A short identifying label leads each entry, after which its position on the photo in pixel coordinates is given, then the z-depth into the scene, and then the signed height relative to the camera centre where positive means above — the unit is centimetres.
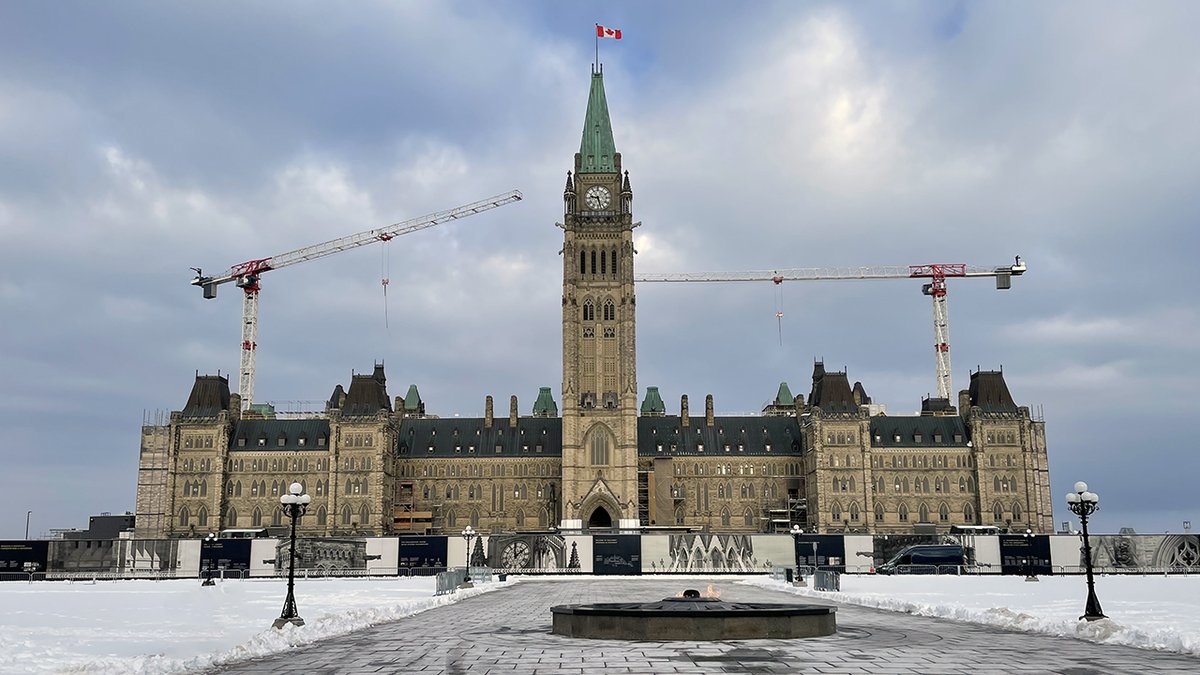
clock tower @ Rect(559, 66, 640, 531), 13475 +2151
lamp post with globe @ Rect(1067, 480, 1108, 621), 3578 +25
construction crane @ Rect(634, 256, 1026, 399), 17125 +3447
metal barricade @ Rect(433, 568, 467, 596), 5481 -365
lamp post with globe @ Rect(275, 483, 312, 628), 3430 +38
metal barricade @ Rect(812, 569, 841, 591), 5542 -366
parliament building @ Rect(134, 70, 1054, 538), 13375 +699
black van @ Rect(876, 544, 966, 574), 8569 -396
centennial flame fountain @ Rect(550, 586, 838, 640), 2617 -275
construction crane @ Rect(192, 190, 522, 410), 16588 +3683
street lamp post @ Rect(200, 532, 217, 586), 9106 -255
